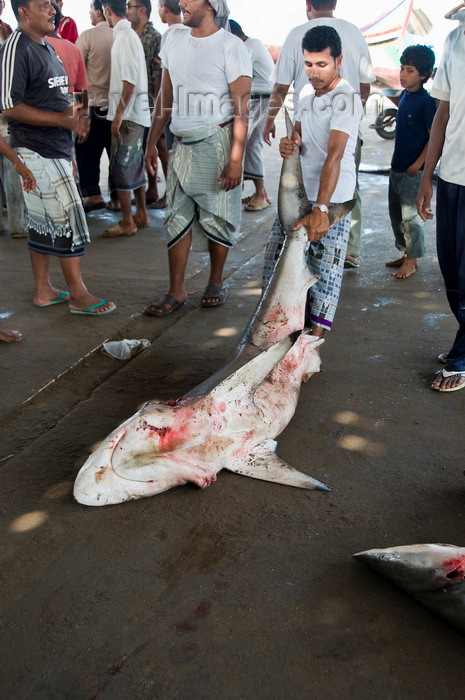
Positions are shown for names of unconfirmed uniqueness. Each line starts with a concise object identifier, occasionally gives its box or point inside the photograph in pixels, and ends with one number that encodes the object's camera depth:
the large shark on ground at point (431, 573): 1.95
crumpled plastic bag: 3.94
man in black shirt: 3.89
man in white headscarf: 4.13
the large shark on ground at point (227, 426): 2.52
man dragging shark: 3.26
